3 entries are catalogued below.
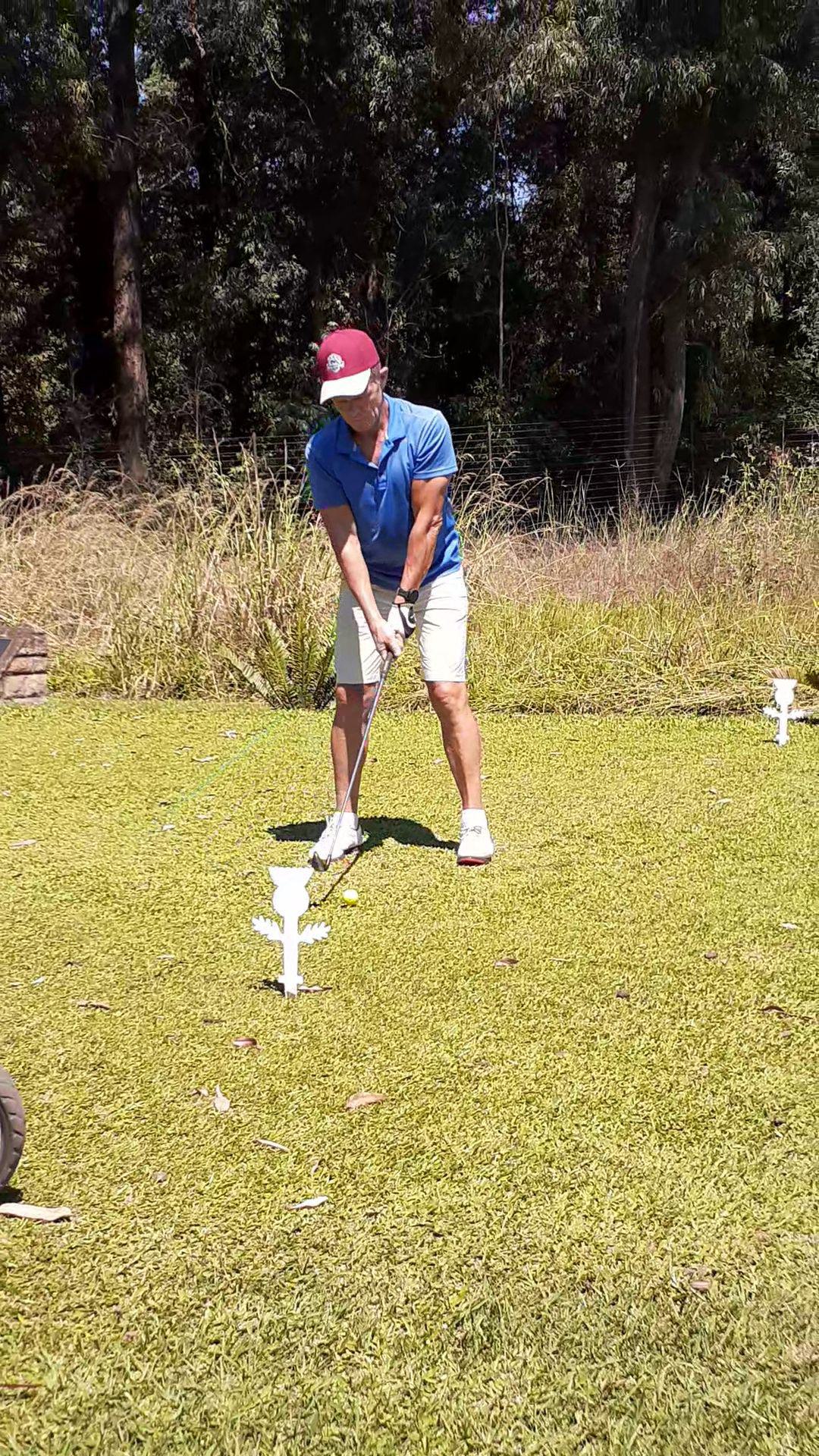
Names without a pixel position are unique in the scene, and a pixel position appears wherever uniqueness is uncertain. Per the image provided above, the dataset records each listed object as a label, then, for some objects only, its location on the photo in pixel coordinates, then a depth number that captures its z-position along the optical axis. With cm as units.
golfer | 376
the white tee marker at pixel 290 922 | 304
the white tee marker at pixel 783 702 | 582
